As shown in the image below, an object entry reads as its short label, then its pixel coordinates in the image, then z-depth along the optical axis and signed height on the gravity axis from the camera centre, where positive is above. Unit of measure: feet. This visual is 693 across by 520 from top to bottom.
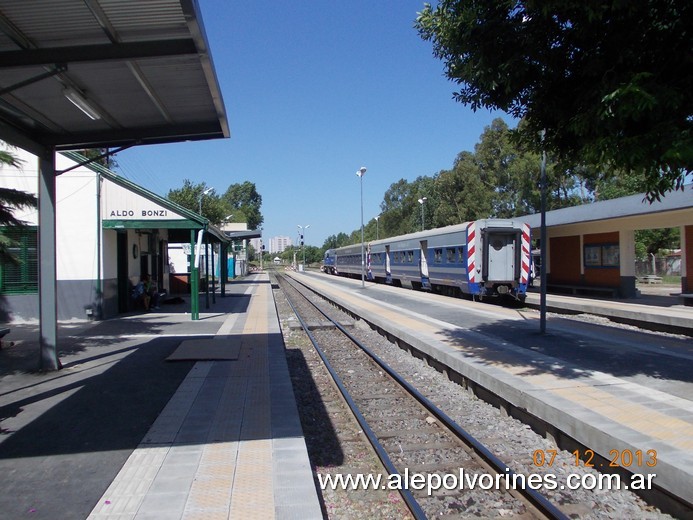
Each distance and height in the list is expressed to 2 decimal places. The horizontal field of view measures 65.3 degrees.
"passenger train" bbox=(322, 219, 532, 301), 64.03 +0.33
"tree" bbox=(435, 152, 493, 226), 165.68 +20.76
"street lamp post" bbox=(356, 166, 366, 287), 104.07 +17.53
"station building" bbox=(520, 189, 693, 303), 59.64 +2.65
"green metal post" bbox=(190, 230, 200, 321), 51.65 -2.61
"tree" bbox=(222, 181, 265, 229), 446.56 +55.87
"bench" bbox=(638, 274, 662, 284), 117.50 -4.41
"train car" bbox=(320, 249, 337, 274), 217.27 +0.20
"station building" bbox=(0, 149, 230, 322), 48.16 +3.25
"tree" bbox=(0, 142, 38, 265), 24.25 +2.89
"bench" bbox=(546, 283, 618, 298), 69.82 -4.13
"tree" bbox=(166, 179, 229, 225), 160.56 +19.61
